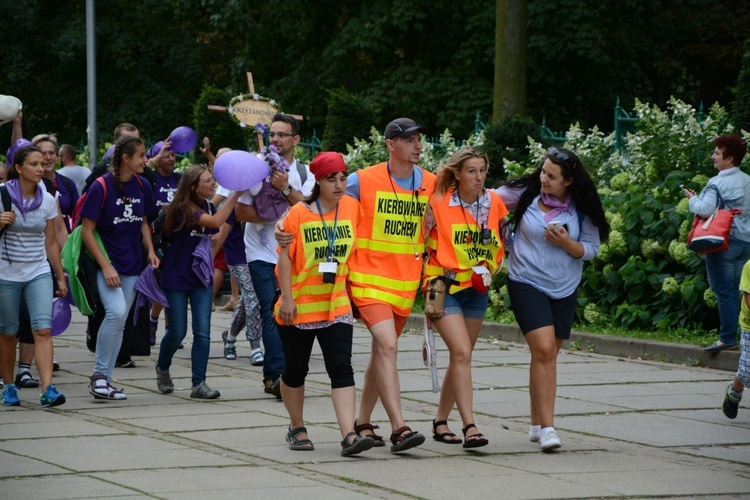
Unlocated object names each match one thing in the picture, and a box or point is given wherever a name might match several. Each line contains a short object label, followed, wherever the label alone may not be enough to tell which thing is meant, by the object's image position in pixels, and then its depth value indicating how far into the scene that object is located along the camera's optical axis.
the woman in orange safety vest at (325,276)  14.62
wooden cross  19.45
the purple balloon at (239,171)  17.09
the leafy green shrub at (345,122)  39.69
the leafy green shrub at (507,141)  31.97
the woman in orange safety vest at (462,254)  14.97
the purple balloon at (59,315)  22.00
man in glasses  18.92
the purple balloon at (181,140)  23.31
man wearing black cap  14.69
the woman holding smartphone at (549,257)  15.03
